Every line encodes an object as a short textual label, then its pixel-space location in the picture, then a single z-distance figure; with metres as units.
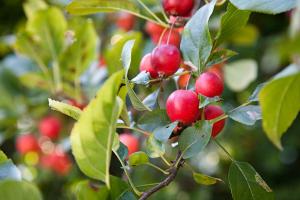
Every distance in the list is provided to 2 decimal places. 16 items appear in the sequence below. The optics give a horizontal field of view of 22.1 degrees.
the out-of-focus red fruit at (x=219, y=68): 1.02
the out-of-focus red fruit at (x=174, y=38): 0.67
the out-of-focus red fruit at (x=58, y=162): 1.22
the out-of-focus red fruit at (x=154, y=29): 0.84
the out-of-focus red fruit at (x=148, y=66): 0.55
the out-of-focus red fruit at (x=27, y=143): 1.19
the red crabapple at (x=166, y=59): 0.54
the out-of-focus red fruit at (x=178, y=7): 0.59
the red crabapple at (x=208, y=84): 0.52
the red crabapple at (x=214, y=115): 0.53
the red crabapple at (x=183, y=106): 0.51
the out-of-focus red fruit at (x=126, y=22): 1.15
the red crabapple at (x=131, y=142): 0.78
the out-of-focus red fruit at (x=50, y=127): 1.14
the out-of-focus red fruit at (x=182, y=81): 0.72
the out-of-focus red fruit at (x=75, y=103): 0.84
